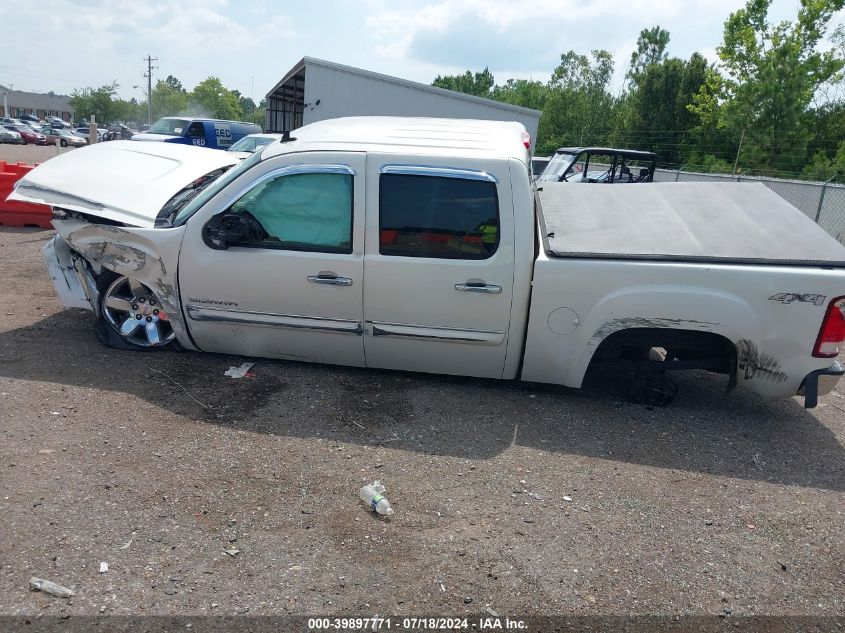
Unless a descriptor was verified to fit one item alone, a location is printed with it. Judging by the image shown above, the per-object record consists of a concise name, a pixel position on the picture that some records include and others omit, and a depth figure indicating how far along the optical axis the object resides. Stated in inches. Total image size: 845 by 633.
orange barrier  378.9
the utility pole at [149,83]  3034.0
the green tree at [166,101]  4001.0
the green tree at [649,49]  2016.5
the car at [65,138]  1777.8
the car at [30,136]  1823.3
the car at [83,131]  2113.1
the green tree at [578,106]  1708.9
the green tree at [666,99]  1521.9
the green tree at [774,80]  964.6
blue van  898.7
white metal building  884.6
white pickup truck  161.6
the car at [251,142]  605.0
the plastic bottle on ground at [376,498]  128.7
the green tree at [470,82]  3243.1
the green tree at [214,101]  4035.4
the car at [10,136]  1727.4
